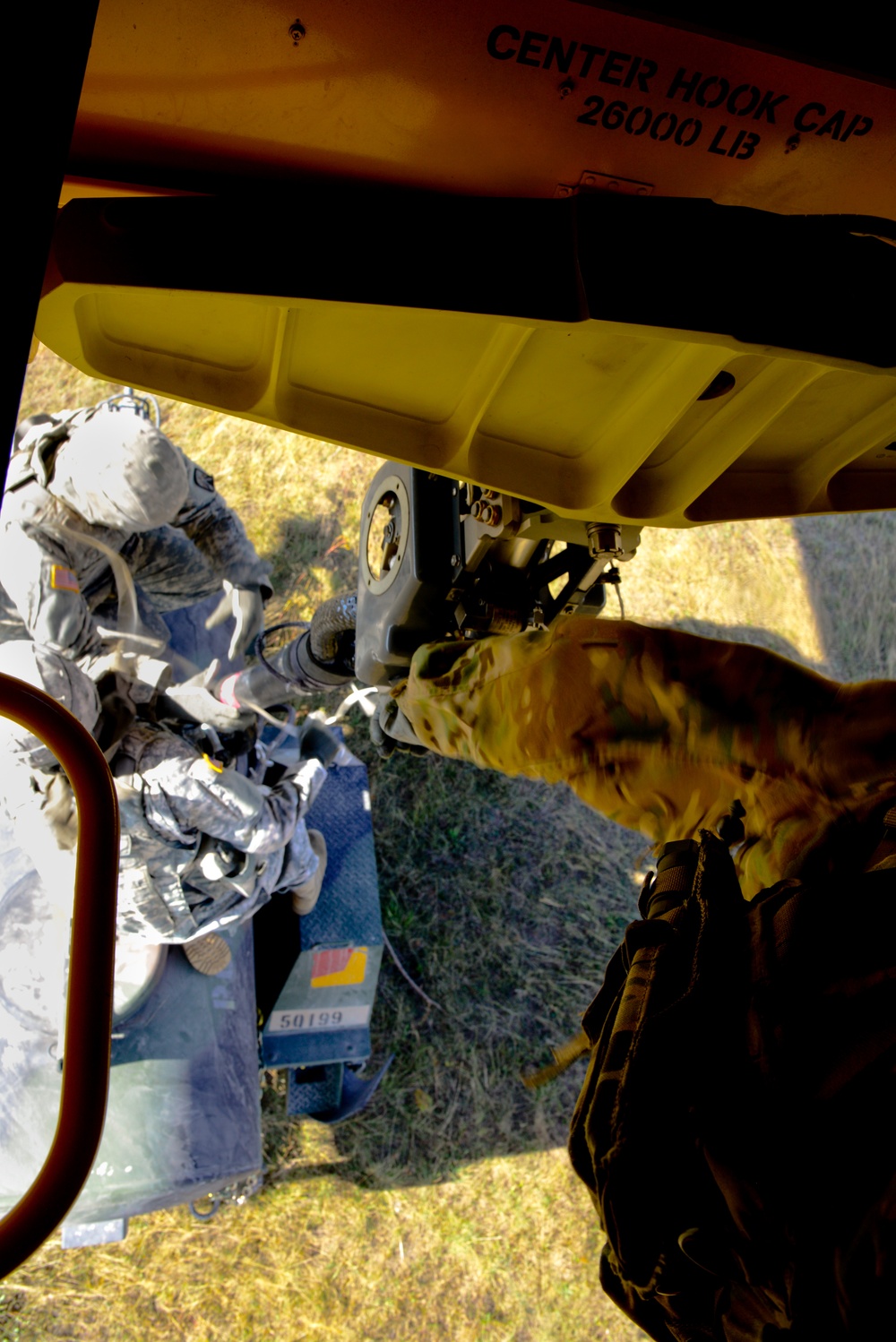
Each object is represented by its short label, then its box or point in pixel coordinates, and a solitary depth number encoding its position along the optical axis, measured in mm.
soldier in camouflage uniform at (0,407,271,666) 2824
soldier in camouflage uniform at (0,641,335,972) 2359
